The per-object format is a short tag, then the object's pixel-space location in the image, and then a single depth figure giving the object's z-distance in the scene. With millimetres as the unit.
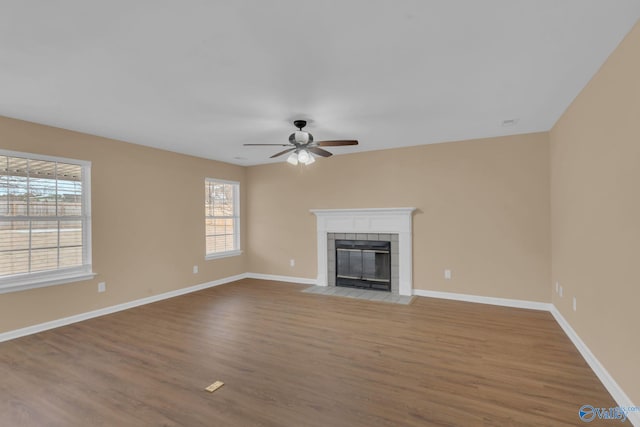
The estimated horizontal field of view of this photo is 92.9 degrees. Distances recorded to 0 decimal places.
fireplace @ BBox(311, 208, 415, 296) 5000
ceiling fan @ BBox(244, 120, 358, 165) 3481
